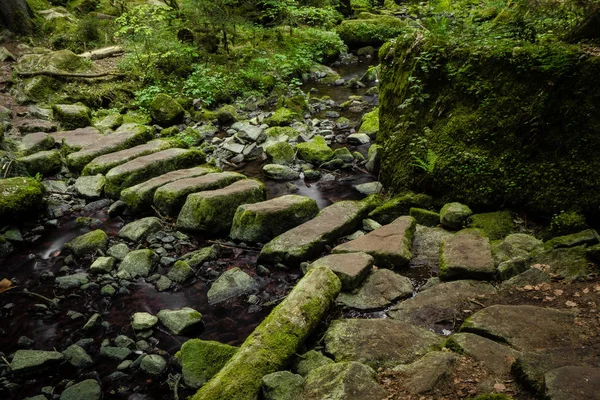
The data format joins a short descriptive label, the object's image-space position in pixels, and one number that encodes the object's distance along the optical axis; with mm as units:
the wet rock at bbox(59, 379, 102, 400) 3668
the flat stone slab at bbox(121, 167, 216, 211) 7000
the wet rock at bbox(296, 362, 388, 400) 2906
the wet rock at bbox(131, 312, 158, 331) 4516
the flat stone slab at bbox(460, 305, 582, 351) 3355
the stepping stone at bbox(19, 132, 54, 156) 8898
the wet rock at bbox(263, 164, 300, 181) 8680
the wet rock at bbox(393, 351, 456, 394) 2883
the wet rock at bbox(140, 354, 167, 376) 3959
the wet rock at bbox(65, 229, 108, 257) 5930
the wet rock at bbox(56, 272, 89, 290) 5262
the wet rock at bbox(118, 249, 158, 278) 5492
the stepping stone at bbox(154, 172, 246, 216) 6805
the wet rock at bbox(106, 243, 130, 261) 5809
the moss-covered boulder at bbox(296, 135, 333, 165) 9172
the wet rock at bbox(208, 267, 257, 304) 5074
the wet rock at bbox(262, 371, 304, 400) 3143
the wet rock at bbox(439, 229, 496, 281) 4641
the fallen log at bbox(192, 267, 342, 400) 3225
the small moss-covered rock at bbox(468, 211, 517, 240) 5395
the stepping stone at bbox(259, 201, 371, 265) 5582
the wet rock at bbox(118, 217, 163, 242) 6293
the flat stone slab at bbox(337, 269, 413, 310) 4621
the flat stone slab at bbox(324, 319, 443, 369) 3549
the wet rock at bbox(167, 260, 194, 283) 5398
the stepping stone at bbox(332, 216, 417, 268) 5266
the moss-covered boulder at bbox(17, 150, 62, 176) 8277
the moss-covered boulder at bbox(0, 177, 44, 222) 6387
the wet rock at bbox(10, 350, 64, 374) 3943
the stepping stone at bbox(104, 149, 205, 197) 7496
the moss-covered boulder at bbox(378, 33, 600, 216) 4938
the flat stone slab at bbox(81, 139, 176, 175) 8156
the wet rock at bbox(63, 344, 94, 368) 4074
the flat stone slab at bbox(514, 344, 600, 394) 2713
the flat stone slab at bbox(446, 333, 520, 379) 3037
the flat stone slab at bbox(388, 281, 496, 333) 4168
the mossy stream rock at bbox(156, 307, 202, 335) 4508
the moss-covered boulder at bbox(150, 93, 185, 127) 11812
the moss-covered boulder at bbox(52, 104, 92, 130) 10625
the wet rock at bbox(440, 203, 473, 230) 5809
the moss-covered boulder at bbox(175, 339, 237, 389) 3736
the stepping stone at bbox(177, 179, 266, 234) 6305
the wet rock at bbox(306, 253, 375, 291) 4754
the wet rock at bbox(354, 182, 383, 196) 7718
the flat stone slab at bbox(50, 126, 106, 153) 9202
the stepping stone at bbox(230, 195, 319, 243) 6141
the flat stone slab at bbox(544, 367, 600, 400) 2383
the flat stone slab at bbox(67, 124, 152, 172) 8555
